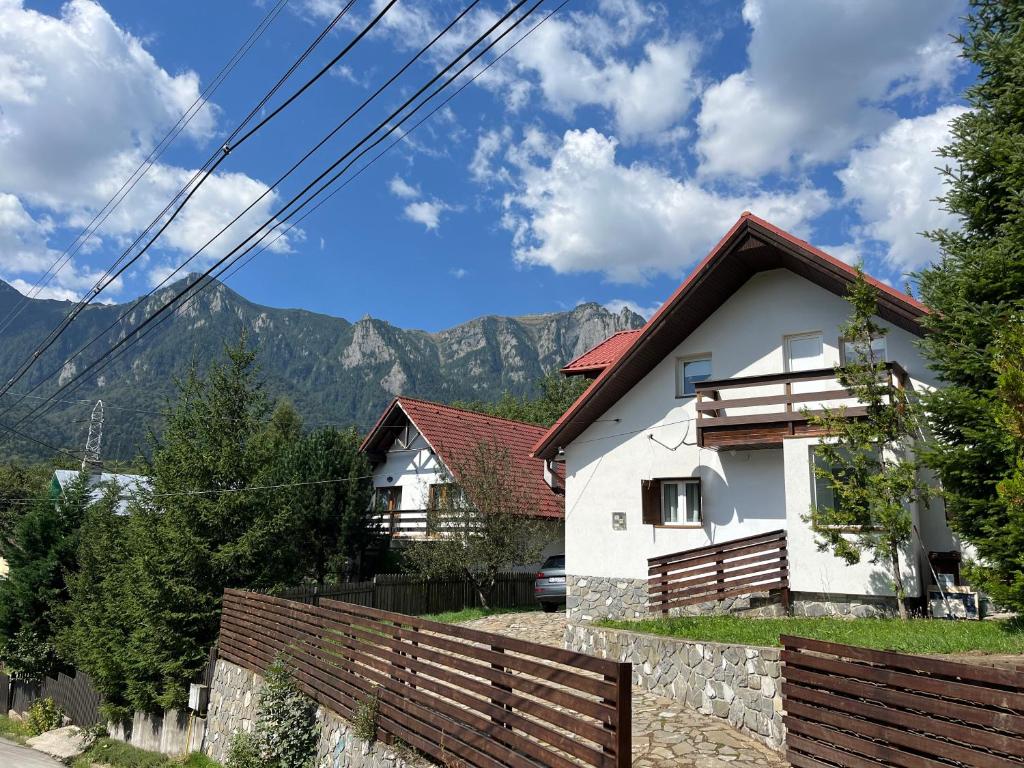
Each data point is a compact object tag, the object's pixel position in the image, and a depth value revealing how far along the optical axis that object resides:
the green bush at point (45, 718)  21.23
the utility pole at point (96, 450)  40.96
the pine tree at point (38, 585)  23.55
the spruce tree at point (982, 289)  8.56
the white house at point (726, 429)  12.84
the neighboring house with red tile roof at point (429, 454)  25.06
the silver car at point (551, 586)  19.92
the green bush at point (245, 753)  9.49
